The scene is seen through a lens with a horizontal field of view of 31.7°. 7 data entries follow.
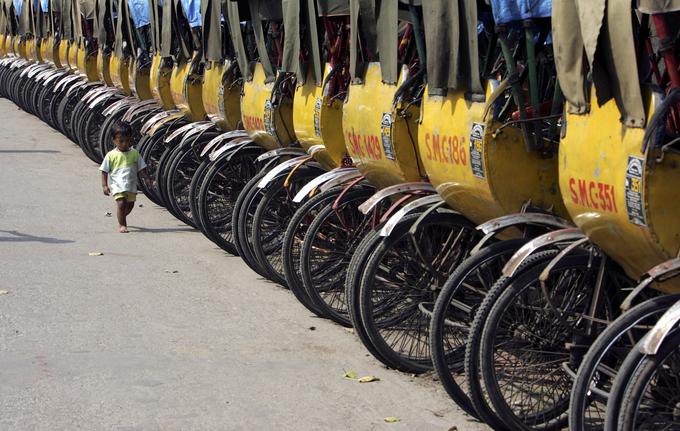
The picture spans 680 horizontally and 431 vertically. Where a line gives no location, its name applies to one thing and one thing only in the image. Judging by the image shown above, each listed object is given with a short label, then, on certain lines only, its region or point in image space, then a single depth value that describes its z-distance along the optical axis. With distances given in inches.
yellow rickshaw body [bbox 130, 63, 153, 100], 523.5
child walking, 416.2
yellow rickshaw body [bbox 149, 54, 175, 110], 478.3
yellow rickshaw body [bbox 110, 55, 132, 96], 556.1
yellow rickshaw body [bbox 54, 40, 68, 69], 712.4
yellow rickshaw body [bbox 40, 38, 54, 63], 765.9
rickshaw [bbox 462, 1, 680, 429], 168.9
